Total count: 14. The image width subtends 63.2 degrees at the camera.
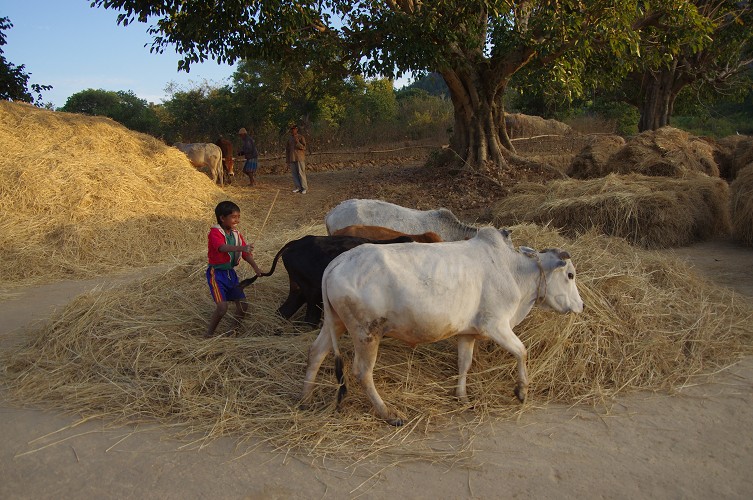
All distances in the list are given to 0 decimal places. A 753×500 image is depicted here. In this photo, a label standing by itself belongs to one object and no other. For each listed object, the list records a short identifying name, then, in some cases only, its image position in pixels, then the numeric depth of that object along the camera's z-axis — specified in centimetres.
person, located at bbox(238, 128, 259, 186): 1577
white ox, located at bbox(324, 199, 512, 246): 617
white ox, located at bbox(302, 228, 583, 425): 363
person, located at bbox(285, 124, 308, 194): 1424
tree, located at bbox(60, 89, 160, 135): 2069
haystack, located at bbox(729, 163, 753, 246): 817
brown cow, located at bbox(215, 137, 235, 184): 1656
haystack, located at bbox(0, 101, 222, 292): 859
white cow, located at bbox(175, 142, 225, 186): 1536
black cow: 482
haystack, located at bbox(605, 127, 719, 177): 1112
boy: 479
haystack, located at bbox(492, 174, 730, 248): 840
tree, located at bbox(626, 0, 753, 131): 1498
